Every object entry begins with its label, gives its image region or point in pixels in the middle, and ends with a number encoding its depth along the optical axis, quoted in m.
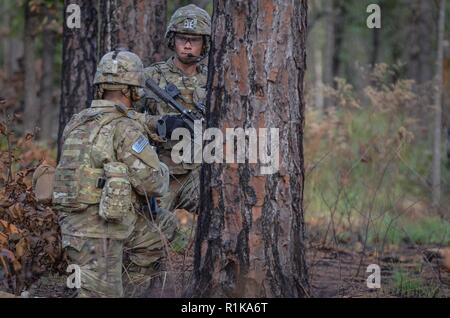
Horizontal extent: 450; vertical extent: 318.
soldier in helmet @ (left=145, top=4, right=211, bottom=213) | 14.91
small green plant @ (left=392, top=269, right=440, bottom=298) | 12.88
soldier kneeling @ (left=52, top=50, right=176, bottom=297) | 11.48
